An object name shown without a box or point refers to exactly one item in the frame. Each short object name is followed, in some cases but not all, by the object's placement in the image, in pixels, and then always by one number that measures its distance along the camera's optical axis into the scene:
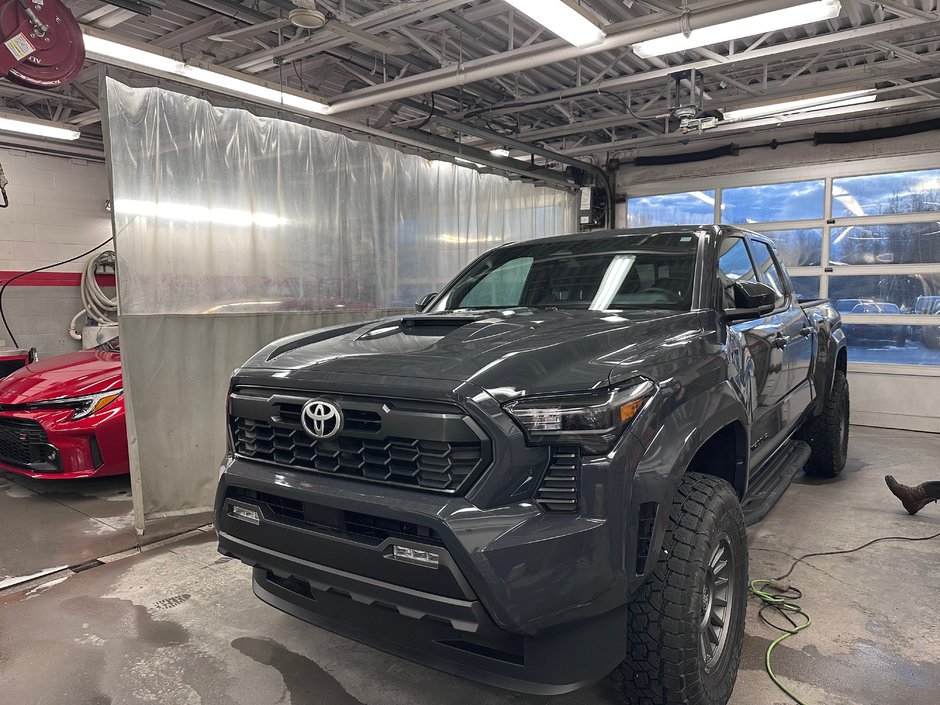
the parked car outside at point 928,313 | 6.96
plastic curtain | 3.87
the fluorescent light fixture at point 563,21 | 3.67
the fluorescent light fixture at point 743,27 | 3.80
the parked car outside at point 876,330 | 7.18
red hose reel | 3.56
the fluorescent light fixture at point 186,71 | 4.38
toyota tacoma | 1.59
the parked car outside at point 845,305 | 7.42
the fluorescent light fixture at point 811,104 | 5.89
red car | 4.27
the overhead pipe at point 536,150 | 6.39
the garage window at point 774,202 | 7.58
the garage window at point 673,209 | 8.39
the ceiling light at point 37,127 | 6.68
